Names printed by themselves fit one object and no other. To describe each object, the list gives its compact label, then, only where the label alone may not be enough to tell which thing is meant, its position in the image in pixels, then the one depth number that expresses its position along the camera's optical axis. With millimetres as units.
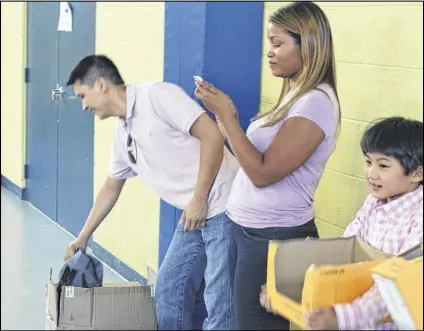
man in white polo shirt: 4827
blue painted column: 5607
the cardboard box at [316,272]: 3216
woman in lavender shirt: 3952
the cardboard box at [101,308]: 4418
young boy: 3485
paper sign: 9266
